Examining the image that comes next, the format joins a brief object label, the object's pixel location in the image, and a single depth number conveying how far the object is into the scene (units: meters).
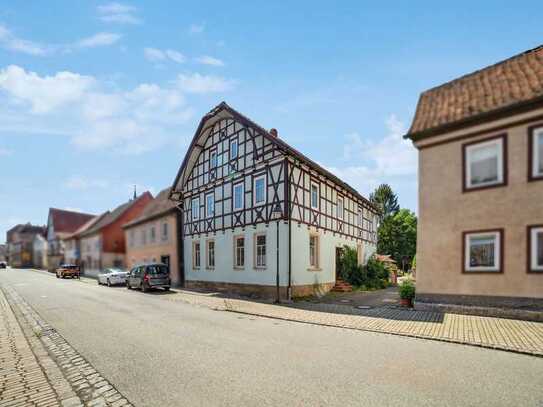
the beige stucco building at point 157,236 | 26.72
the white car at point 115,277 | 26.37
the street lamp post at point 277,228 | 16.53
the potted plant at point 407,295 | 13.58
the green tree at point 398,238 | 54.78
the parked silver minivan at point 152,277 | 20.69
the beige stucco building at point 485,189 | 10.77
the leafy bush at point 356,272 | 21.83
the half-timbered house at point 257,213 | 17.11
